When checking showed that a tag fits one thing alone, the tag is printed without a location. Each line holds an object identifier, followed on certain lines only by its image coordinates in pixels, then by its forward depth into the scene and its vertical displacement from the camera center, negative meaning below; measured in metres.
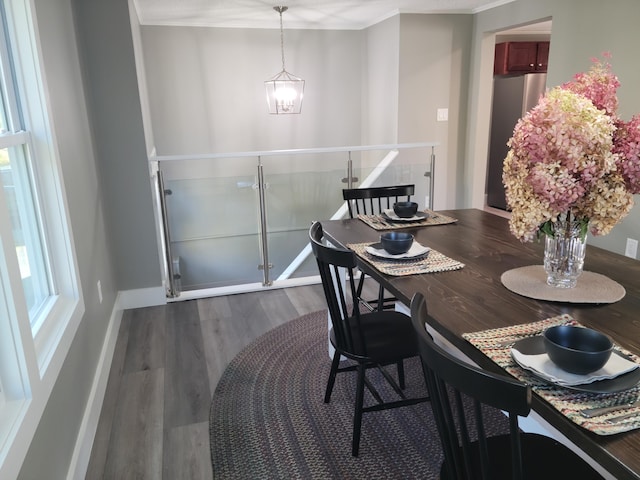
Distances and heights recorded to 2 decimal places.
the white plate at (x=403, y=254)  1.87 -0.54
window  1.38 -0.45
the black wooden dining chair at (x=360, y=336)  1.82 -0.90
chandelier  4.93 +0.21
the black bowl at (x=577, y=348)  1.00 -0.50
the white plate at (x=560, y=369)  1.00 -0.55
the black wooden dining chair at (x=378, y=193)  2.94 -0.48
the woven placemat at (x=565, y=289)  1.45 -0.55
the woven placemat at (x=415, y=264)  1.75 -0.56
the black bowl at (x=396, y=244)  1.88 -0.50
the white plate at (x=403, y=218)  2.49 -0.54
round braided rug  1.93 -1.35
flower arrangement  1.32 -0.14
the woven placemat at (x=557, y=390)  0.89 -0.56
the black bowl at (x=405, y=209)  2.49 -0.49
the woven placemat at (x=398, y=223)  2.44 -0.55
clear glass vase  1.51 -0.46
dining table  0.89 -0.56
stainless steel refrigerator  5.92 -0.05
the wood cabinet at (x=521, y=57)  6.07 +0.60
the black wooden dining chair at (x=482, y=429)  0.86 -0.64
